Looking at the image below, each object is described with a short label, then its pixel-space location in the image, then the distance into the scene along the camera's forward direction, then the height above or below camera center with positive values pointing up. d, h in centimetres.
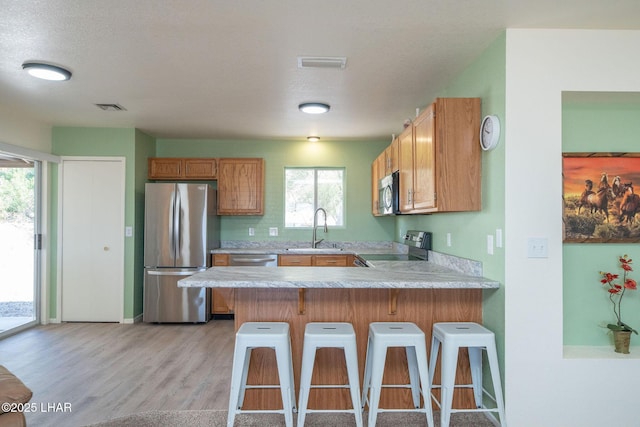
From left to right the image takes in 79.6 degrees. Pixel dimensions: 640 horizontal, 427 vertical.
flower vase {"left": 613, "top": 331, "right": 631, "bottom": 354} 225 -72
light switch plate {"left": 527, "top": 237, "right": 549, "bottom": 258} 220 -17
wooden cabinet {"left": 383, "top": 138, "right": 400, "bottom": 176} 364 +61
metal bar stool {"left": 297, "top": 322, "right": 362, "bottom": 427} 212 -77
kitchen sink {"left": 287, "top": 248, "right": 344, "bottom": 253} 494 -42
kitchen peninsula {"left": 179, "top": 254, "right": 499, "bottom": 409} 249 -62
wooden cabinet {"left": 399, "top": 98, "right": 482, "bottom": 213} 247 +41
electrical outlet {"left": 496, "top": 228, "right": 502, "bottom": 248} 226 -12
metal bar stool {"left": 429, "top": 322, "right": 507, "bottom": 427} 210 -76
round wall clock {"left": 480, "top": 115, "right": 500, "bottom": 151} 228 +52
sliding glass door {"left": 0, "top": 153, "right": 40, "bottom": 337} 419 -29
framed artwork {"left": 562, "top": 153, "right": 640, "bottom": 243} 236 +12
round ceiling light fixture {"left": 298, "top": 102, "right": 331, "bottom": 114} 368 +108
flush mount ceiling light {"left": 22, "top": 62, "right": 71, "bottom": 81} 280 +110
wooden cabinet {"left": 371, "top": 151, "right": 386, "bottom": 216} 448 +51
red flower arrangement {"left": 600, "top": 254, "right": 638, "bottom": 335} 227 -41
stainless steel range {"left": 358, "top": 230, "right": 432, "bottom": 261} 360 -31
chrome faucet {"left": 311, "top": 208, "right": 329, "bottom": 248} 531 -11
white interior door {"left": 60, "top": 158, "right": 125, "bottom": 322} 469 -26
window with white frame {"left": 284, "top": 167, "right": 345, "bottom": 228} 554 +33
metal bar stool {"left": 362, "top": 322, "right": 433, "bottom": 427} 211 -76
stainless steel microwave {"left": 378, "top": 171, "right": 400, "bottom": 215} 358 +24
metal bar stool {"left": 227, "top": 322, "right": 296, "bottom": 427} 211 -78
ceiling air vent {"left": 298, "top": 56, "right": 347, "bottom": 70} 269 +111
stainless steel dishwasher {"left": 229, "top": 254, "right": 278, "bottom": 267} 486 -52
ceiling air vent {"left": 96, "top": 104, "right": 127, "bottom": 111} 380 +112
